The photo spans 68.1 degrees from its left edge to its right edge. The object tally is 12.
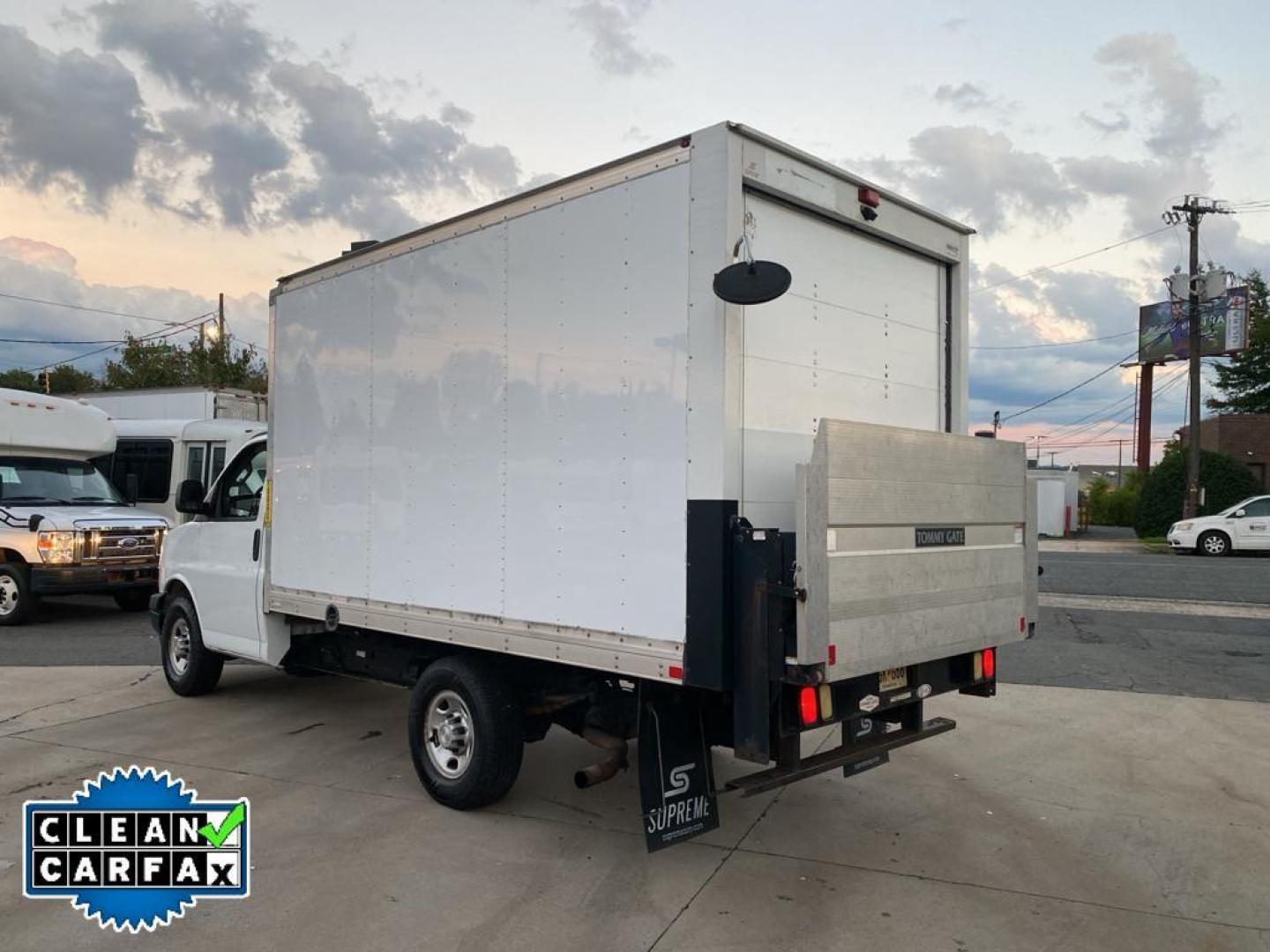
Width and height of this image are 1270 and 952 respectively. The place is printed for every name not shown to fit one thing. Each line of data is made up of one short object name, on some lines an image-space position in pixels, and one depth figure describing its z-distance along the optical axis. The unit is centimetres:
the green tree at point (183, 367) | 3969
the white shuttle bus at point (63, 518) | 1203
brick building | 3831
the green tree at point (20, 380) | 5422
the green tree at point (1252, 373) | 4450
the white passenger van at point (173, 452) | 1644
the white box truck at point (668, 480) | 398
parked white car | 2281
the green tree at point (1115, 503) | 4264
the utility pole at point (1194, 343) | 2875
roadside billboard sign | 3666
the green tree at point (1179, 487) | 2995
